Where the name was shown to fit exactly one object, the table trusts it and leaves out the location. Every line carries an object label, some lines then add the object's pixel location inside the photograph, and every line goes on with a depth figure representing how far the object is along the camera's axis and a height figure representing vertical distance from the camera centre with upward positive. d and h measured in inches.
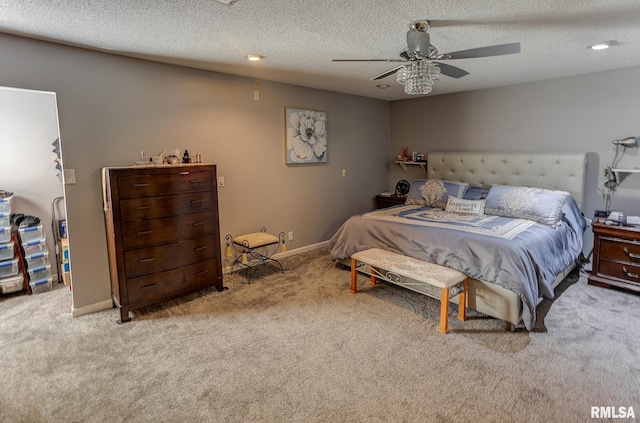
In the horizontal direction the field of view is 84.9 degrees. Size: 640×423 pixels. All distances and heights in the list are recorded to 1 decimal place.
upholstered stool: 154.8 -39.3
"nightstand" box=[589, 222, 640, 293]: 131.3 -36.4
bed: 109.8 -25.0
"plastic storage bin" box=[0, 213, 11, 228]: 136.5 -18.5
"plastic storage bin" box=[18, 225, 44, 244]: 140.8 -25.0
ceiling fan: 87.1 +29.1
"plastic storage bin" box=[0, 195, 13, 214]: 135.7 -12.9
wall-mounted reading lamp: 145.6 -4.5
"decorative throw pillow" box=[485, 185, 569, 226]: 144.1 -16.9
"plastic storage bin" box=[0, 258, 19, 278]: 138.1 -38.0
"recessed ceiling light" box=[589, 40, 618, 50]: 111.8 +38.2
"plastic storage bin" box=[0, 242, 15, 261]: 138.1 -31.5
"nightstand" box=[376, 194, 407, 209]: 216.5 -21.8
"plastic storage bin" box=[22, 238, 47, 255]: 141.3 -30.5
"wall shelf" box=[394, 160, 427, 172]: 217.6 +1.1
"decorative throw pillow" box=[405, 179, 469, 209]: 182.2 -14.1
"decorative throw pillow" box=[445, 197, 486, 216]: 160.4 -19.4
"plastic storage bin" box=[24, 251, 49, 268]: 141.8 -35.8
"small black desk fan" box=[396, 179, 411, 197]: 225.3 -14.3
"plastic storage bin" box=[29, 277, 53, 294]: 142.5 -46.6
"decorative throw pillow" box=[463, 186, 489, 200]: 177.2 -14.6
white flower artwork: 180.9 +16.6
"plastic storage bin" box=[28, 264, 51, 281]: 142.5 -41.4
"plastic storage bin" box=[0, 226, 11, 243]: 137.0 -24.1
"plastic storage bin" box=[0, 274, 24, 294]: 138.3 -44.5
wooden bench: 108.9 -35.7
